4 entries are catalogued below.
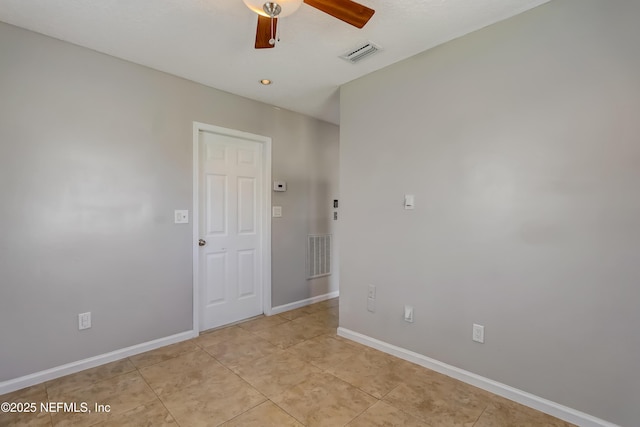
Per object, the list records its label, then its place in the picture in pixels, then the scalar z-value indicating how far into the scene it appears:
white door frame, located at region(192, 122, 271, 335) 2.86
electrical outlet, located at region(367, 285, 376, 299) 2.66
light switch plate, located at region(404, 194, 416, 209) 2.39
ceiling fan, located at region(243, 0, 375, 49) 1.43
